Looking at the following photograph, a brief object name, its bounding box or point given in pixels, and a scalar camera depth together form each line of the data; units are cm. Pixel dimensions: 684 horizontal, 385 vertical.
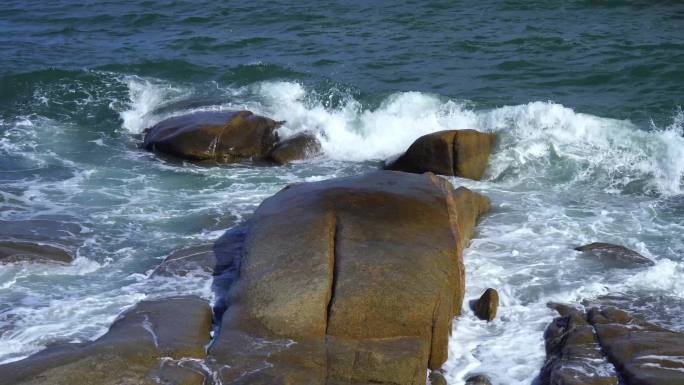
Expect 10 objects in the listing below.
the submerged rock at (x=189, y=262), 1089
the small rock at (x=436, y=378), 860
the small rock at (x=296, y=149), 1631
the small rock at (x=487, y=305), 1009
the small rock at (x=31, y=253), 1130
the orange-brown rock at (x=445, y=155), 1489
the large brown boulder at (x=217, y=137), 1616
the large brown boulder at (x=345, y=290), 817
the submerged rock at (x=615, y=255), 1139
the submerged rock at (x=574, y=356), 821
